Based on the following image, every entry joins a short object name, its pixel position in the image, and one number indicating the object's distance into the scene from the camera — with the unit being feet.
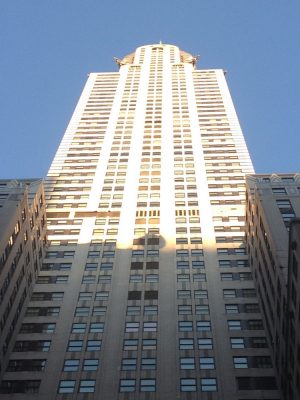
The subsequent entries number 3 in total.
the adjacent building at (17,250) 191.62
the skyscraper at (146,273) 183.52
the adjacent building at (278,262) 158.81
